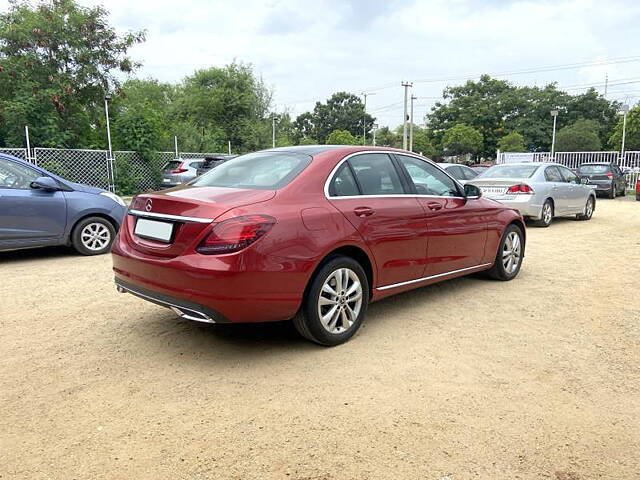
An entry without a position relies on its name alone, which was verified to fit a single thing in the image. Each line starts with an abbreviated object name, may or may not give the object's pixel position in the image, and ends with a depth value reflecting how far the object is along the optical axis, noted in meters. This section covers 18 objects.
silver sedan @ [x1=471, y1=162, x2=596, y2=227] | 10.38
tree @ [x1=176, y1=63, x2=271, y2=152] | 33.75
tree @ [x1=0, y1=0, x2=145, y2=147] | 16.39
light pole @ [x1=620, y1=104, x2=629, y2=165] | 29.98
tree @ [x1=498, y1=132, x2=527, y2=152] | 50.84
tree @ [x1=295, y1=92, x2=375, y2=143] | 86.56
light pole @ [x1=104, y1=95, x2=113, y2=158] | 16.77
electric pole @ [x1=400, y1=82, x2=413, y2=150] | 39.12
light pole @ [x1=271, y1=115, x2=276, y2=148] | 32.88
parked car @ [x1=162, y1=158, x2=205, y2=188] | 16.02
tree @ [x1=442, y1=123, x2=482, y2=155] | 55.50
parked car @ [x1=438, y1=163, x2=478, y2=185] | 14.01
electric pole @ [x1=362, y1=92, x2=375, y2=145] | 85.25
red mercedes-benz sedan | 3.27
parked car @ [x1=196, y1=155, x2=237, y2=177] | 15.52
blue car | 6.59
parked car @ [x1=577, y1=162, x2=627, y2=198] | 19.75
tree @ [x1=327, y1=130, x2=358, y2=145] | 57.92
